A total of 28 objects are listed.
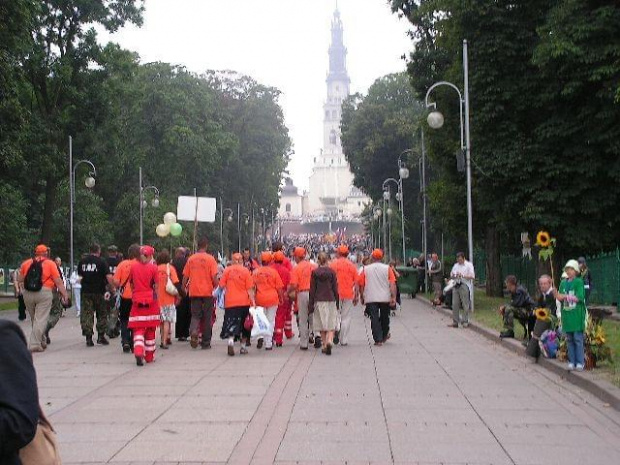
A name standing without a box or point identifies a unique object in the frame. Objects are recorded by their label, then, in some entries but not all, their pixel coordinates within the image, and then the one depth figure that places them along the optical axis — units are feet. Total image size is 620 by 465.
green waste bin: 130.93
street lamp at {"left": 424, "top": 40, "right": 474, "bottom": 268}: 93.35
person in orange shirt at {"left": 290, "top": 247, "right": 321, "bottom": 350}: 57.00
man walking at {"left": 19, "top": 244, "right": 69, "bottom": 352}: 53.11
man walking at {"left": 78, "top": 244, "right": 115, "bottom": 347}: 57.47
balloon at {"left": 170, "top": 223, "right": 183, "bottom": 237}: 99.35
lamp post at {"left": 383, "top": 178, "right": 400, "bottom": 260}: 208.64
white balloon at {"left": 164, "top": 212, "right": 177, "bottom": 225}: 107.84
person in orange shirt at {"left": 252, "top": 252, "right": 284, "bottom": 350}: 55.31
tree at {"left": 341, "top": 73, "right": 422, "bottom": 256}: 230.89
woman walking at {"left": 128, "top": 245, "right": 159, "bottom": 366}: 47.55
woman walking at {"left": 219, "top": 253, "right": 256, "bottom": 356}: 53.42
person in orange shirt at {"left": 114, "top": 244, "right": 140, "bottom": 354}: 53.47
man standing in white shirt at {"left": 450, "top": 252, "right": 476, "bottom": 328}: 76.28
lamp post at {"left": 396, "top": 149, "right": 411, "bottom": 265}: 157.63
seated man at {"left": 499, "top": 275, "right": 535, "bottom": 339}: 54.34
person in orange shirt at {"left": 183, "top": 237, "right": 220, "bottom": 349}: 55.21
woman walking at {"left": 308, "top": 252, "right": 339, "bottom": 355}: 54.13
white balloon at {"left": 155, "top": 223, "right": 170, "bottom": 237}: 101.30
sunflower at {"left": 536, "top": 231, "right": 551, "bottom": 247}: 49.42
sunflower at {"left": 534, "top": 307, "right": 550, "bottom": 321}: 46.57
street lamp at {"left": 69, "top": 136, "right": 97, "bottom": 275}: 132.26
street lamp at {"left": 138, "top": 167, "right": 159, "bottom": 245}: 173.68
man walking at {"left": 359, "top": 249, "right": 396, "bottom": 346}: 59.36
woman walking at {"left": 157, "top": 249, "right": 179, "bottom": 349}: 54.60
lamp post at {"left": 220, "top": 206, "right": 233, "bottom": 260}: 254.53
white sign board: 83.35
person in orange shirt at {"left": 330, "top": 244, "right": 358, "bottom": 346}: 58.80
